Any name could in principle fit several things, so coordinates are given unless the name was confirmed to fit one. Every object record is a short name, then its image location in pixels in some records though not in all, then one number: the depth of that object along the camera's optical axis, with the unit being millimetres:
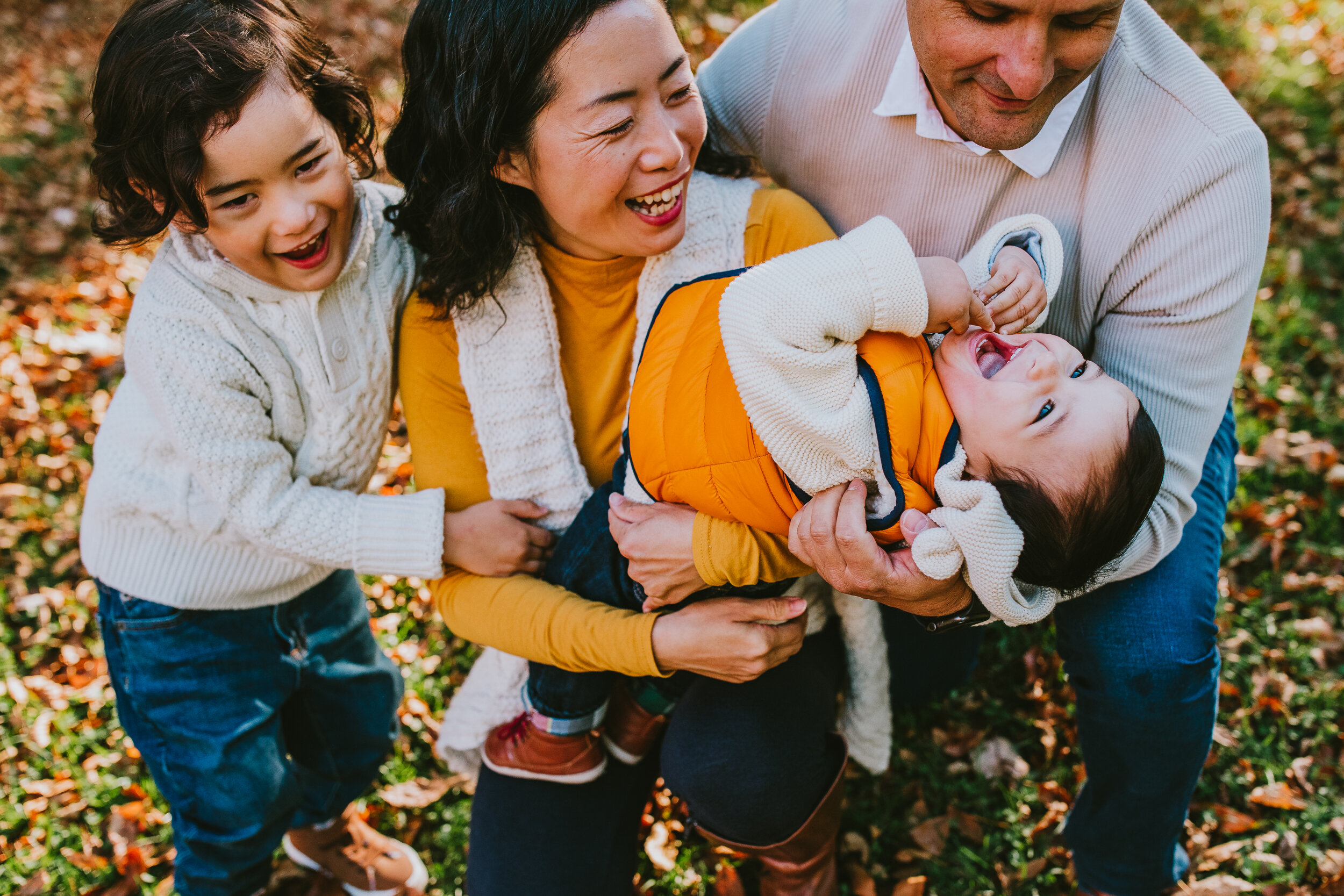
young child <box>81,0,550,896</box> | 2072
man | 1961
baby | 1813
